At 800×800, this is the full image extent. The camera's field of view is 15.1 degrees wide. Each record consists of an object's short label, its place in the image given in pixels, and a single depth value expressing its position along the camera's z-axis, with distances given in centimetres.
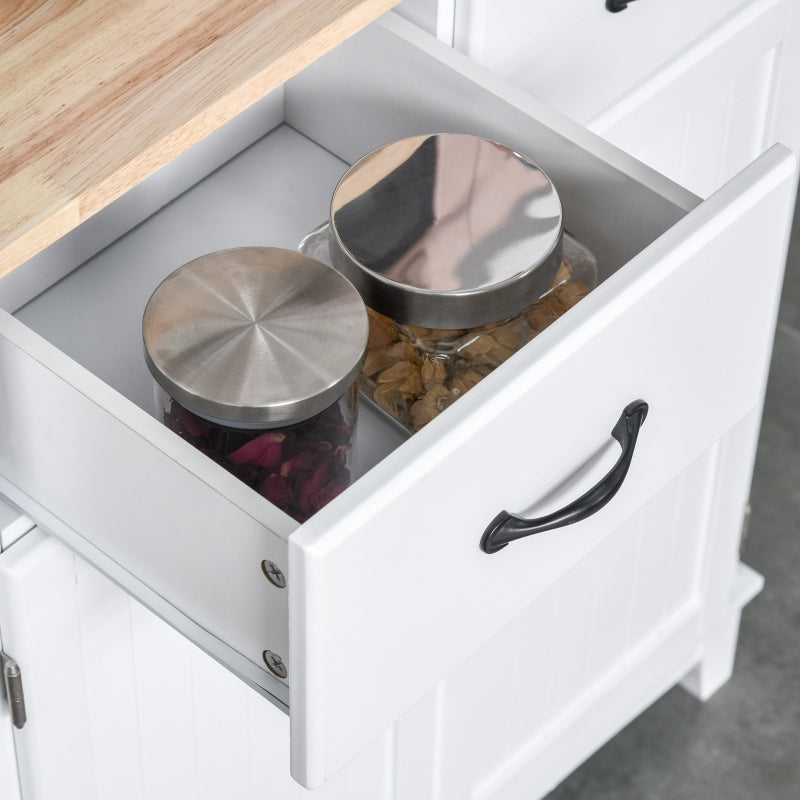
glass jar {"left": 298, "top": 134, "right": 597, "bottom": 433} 140
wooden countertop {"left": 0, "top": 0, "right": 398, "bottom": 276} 128
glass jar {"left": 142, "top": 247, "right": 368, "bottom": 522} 135
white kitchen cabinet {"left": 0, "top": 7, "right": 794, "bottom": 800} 129
